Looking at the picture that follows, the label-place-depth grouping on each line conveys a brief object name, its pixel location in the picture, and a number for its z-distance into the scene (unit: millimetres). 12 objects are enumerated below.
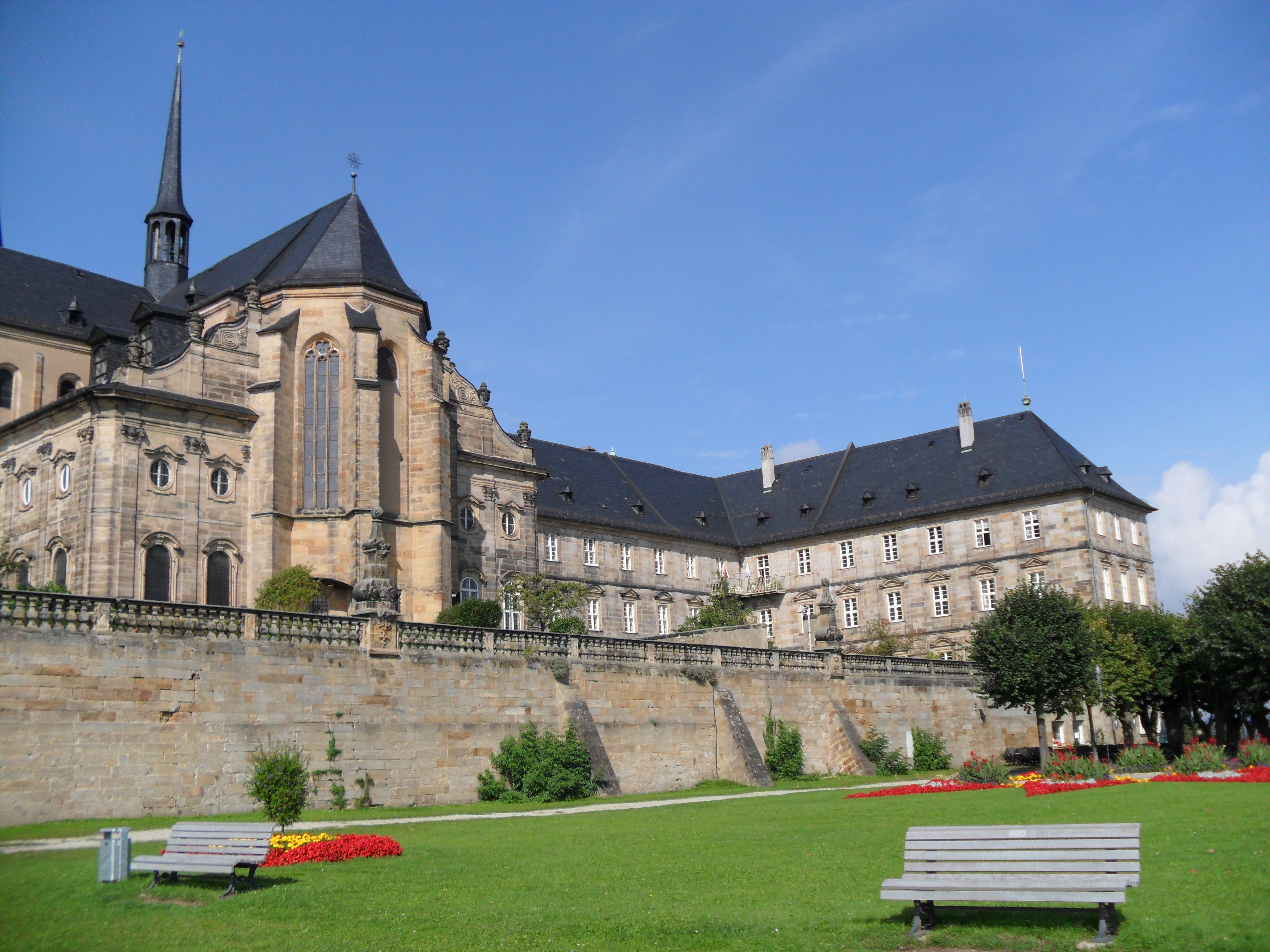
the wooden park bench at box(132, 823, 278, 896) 13078
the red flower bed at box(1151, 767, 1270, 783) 24859
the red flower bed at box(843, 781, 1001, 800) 27250
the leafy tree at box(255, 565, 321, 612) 40156
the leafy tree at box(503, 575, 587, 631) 48438
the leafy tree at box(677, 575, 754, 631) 63656
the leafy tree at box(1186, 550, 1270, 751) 41406
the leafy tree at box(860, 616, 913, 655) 63375
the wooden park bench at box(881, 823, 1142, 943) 9719
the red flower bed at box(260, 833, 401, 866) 15977
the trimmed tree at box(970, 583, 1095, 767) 40594
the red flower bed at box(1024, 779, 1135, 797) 25250
